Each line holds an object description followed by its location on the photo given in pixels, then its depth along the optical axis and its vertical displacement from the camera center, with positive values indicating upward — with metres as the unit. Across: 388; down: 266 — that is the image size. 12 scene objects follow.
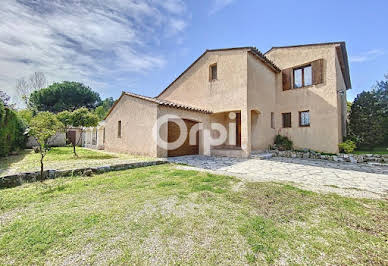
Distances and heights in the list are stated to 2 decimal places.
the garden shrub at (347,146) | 10.69 -0.77
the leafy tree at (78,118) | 10.45 +1.07
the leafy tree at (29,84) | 29.25 +9.30
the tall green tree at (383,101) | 12.76 +3.00
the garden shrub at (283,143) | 12.55 -0.66
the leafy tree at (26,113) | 18.69 +2.57
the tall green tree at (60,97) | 28.12 +6.72
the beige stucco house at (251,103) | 10.70 +2.29
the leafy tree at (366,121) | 12.10 +1.03
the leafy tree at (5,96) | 15.83 +3.96
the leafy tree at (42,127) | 5.36 +0.27
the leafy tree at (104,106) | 31.33 +6.82
